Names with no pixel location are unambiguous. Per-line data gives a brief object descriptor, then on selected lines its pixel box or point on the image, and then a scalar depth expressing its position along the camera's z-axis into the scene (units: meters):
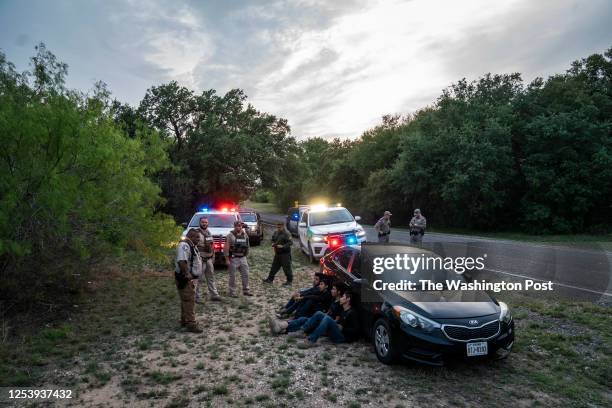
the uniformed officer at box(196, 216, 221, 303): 9.71
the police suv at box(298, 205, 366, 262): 13.81
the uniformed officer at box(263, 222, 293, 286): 11.62
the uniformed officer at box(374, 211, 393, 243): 13.71
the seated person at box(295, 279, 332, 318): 7.73
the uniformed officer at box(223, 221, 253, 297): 10.31
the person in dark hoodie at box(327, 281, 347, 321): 7.13
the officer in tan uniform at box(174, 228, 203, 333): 7.55
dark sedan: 5.27
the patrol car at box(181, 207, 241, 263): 13.80
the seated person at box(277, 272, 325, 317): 8.04
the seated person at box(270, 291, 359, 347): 6.64
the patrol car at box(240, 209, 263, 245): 20.88
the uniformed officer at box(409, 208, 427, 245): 14.13
